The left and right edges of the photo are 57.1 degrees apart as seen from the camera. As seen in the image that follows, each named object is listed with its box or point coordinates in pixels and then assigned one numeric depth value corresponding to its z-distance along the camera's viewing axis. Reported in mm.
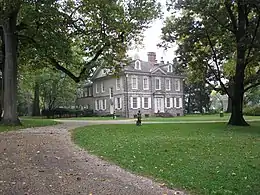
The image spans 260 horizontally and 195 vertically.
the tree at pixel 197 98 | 44640
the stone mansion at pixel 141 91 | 34297
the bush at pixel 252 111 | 31849
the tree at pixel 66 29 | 14094
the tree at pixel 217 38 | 14800
